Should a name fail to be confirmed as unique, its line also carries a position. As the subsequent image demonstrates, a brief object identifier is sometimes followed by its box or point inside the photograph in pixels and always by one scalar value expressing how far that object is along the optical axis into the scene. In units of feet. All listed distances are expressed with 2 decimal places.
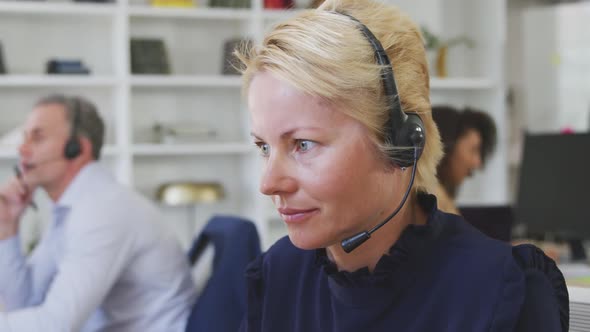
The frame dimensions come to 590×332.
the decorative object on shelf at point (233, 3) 13.69
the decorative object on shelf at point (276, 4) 13.82
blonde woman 2.90
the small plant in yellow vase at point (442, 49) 14.61
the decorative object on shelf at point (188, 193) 13.29
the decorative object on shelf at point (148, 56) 13.24
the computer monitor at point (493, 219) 9.36
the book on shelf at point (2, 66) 12.57
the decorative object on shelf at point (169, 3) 13.35
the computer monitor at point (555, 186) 10.07
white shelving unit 12.89
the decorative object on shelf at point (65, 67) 12.78
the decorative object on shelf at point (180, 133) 13.33
